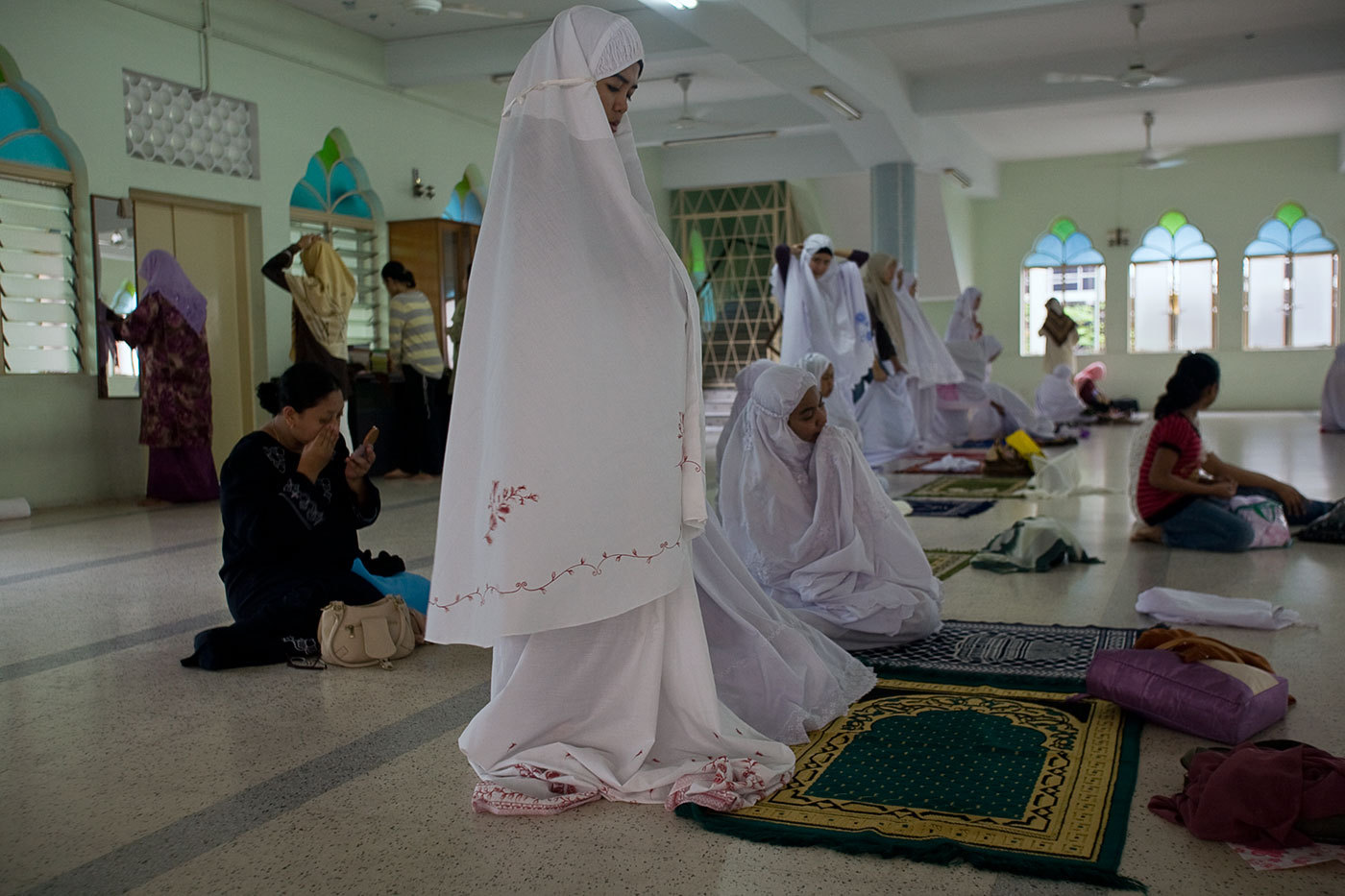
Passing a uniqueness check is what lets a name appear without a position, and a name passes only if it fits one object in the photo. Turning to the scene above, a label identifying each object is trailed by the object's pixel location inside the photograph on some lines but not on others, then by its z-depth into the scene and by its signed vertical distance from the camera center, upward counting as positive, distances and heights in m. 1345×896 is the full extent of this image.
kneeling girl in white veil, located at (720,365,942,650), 3.30 -0.47
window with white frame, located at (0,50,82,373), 6.48 +0.83
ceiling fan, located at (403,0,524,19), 6.55 +2.12
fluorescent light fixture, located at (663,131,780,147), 11.42 +2.36
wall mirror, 6.91 +0.60
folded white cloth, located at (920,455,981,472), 7.86 -0.66
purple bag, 2.41 -0.71
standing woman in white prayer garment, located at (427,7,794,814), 2.12 -0.19
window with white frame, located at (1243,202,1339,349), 15.21 +1.06
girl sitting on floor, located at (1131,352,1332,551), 4.50 -0.48
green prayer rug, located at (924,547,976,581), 4.45 -0.78
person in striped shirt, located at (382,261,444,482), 8.09 +0.07
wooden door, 7.64 +0.62
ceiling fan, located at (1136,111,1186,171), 12.48 +2.22
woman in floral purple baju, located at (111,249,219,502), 6.85 +0.01
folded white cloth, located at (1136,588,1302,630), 3.41 -0.74
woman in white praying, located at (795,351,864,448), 4.90 -0.16
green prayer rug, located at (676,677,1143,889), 1.96 -0.81
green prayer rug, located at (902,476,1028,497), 6.75 -0.72
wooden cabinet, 8.92 +0.94
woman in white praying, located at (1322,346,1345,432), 10.89 -0.33
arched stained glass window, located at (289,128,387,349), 8.46 +1.20
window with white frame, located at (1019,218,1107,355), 16.44 +1.23
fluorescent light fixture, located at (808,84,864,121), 9.38 +2.28
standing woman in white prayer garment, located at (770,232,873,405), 7.67 +0.42
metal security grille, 14.37 +1.58
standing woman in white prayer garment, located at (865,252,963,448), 9.17 +0.20
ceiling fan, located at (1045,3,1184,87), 8.85 +2.37
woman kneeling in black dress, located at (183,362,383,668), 3.18 -0.41
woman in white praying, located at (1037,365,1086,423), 12.37 -0.33
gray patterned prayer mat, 3.05 -0.79
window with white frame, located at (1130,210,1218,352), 15.77 +1.06
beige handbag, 3.22 -0.73
